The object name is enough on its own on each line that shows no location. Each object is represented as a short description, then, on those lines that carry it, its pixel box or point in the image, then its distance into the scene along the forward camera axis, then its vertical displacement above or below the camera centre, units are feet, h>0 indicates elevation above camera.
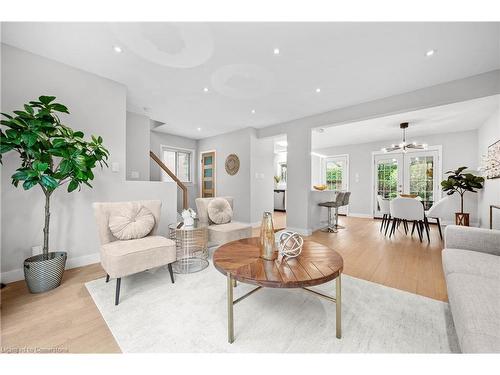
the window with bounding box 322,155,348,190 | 23.53 +1.97
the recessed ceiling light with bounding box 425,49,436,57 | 7.08 +4.96
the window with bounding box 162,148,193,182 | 19.77 +2.57
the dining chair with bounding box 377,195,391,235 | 14.71 -1.32
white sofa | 2.83 -1.90
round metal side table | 7.98 -2.70
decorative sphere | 5.19 -1.52
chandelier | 15.30 +3.43
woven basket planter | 6.19 -2.79
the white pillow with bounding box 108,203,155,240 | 6.86 -1.29
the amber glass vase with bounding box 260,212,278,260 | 5.12 -1.37
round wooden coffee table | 4.01 -1.85
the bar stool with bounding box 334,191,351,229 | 15.85 -1.11
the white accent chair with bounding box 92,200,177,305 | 5.75 -2.01
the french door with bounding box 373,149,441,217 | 18.43 +1.38
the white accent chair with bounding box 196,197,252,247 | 9.05 -2.00
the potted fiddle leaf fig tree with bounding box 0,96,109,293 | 5.82 +0.86
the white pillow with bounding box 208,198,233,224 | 10.00 -1.23
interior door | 19.75 +1.30
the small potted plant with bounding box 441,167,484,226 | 13.47 +0.42
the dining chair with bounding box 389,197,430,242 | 12.05 -1.34
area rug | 4.15 -3.29
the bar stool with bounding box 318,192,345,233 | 14.66 -1.25
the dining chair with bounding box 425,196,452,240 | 12.13 -1.30
